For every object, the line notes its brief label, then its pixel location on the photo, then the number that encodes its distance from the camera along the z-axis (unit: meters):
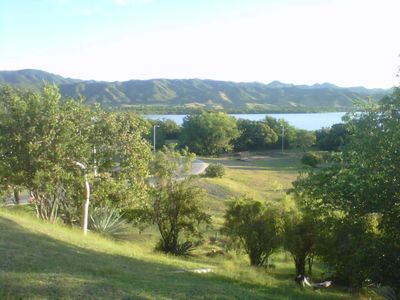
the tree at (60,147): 18.36
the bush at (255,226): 19.53
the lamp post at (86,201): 19.09
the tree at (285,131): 94.18
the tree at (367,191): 11.62
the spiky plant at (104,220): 21.33
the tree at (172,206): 20.98
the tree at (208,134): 89.69
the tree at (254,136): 93.06
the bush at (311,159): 60.66
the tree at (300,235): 18.22
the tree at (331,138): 81.38
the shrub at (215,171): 48.20
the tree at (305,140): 85.24
